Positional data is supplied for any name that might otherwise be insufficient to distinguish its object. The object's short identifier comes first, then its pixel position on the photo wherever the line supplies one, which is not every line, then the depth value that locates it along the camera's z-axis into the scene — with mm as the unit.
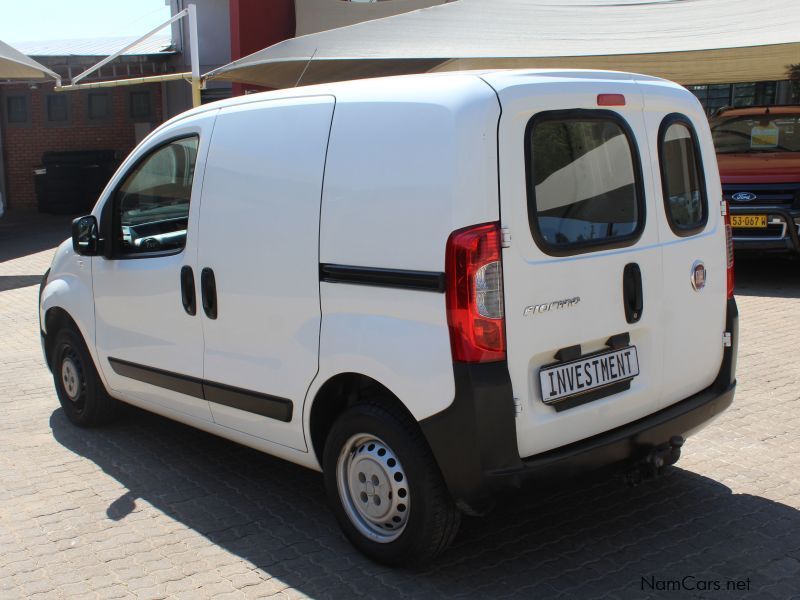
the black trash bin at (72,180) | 19922
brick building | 20984
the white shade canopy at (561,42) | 11164
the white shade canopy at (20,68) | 15407
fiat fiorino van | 3389
